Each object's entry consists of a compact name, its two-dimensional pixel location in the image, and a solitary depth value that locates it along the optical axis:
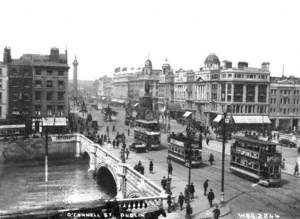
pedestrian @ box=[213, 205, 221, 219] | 24.94
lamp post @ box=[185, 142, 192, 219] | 25.31
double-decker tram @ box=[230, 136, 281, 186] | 34.95
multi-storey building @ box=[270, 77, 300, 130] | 90.31
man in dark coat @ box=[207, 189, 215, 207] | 28.20
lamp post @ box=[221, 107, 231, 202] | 29.34
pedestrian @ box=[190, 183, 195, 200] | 30.34
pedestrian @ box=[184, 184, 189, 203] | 27.64
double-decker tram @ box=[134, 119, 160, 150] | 53.94
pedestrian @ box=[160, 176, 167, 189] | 32.03
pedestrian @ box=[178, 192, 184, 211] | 27.18
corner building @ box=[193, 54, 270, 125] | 82.38
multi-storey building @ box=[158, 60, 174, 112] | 114.88
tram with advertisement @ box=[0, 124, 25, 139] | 65.44
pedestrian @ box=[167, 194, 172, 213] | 26.46
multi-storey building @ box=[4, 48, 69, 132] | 75.69
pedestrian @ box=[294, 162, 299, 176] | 40.60
